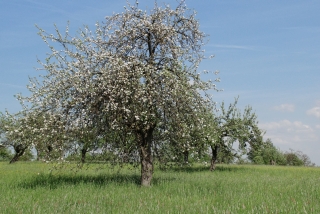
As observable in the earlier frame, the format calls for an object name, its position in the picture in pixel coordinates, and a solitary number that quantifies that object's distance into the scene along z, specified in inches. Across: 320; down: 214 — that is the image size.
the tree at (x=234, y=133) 1381.6
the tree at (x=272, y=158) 3538.4
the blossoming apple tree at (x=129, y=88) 660.7
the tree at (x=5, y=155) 3700.8
